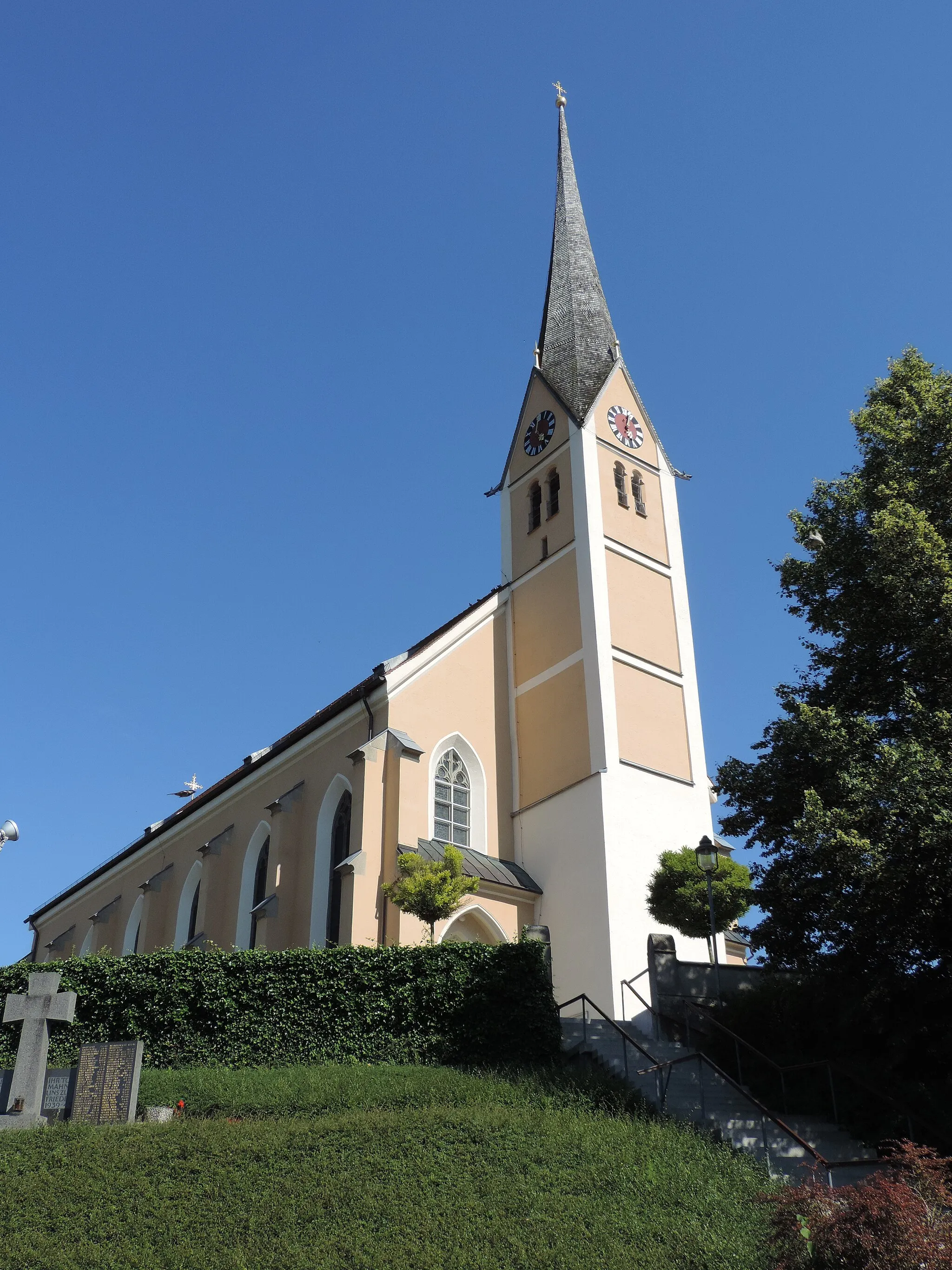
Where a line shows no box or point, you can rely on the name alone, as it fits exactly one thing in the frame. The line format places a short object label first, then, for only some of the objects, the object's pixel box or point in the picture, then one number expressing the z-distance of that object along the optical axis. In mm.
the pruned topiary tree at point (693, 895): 22078
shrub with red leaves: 9781
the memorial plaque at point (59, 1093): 15203
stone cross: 15383
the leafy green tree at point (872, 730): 15062
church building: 24375
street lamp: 20469
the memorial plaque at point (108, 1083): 14812
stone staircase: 14234
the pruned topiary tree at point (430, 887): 21031
